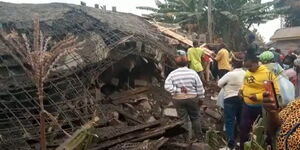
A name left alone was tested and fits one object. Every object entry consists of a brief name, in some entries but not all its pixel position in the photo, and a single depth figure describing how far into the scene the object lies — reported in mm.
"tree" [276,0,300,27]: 25561
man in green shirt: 12191
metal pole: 19567
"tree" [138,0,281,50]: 23297
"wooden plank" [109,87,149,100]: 10714
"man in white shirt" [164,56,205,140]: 7680
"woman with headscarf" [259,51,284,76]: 6993
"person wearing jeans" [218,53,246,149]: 7418
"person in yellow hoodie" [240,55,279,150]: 6203
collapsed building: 7320
